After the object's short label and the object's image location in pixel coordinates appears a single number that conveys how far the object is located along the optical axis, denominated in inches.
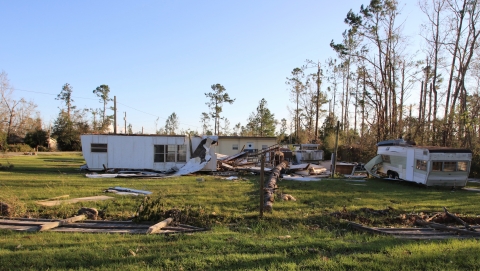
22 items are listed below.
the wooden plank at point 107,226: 245.1
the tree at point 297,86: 2014.0
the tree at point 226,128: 2329.7
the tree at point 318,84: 1835.9
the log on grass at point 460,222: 253.3
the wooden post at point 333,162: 754.9
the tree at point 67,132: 2069.4
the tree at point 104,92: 2606.3
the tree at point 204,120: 2325.7
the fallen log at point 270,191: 332.4
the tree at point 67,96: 2495.3
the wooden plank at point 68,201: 340.2
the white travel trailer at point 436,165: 568.4
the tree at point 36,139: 2012.8
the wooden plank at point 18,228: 233.6
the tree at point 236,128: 2412.4
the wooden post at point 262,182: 286.2
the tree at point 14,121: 2131.0
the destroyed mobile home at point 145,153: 784.9
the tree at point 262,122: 2336.4
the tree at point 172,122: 2619.3
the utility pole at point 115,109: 1261.7
